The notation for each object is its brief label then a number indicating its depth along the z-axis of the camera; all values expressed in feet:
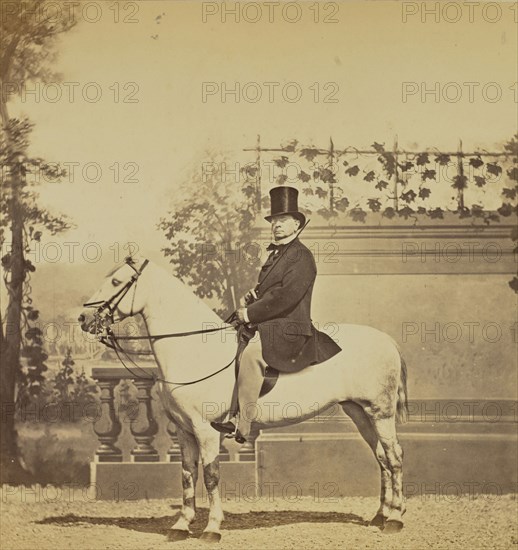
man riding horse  20.43
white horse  20.51
